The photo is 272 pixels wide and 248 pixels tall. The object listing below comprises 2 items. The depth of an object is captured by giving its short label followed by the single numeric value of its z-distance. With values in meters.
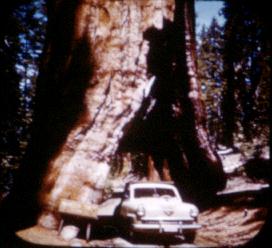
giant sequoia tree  6.83
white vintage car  8.84
